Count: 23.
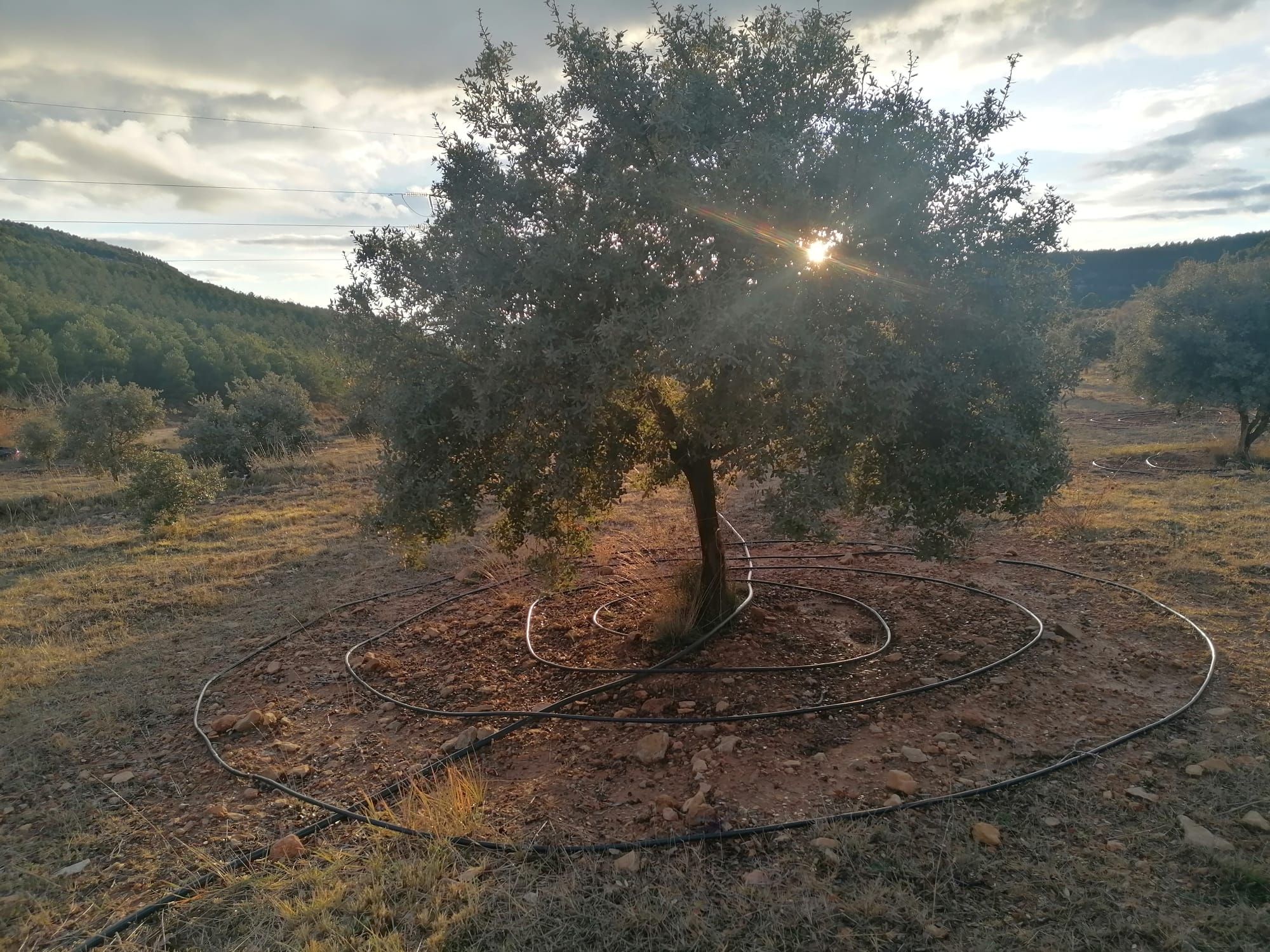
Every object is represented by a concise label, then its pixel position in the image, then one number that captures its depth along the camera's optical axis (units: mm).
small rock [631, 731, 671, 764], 4680
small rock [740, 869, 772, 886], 3486
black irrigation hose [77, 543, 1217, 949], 3635
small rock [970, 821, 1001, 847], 3701
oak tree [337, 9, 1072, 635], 4184
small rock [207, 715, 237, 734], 5484
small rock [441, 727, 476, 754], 5016
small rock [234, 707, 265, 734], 5492
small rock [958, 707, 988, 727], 4897
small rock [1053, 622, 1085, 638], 6375
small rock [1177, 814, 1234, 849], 3621
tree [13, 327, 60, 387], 35281
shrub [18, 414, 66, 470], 20094
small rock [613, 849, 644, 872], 3637
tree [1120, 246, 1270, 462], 15211
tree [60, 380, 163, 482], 17062
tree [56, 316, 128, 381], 38469
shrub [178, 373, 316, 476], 19703
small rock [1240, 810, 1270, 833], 3738
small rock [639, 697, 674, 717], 5328
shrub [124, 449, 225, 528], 12258
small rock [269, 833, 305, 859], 3926
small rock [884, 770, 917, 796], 4141
